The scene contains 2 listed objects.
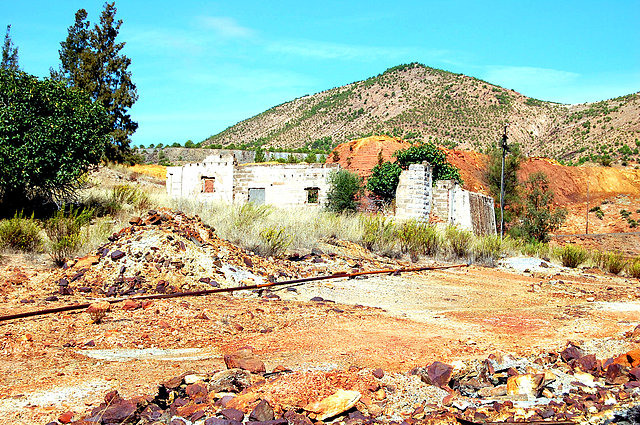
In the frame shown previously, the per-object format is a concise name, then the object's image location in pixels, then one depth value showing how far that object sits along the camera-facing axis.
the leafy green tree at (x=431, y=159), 33.28
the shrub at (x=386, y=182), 31.92
